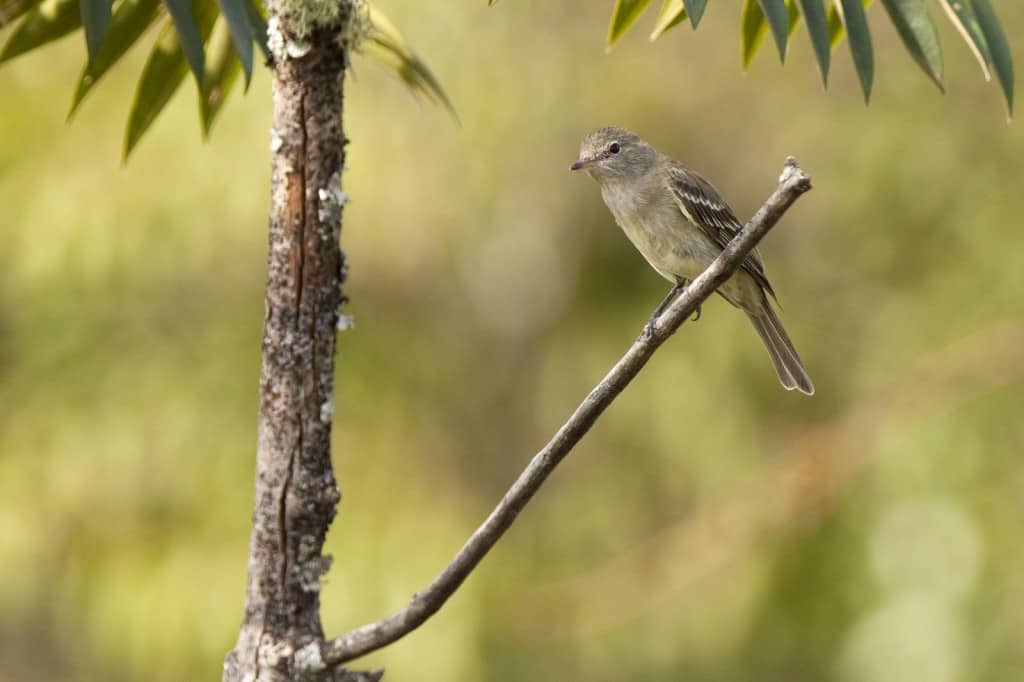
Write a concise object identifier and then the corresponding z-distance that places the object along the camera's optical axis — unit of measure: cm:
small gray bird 709
